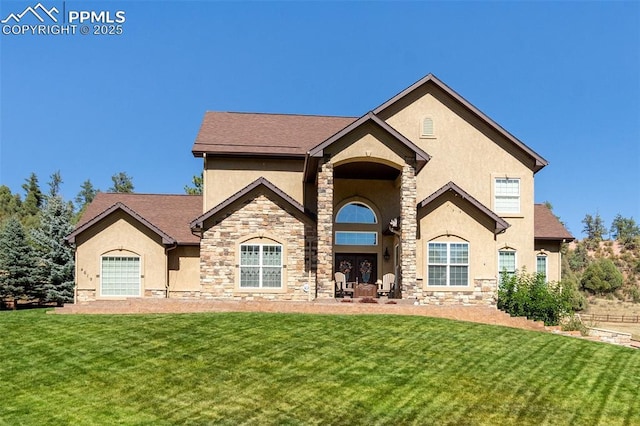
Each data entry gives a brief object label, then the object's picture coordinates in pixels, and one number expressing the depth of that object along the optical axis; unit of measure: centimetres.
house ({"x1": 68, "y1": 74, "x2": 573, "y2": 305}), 2044
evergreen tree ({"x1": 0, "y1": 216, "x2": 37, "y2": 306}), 3094
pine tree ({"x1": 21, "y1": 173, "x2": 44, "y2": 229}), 8206
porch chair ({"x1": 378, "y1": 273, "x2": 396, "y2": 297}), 2184
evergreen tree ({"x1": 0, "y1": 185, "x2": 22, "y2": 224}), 8112
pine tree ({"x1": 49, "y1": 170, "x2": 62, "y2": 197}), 9555
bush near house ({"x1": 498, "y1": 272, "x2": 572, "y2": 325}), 2003
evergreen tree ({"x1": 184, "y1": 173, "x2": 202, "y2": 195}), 4816
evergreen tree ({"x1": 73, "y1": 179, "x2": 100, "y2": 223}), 10612
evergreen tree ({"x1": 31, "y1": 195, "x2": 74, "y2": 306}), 2941
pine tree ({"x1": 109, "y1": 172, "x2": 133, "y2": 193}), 8950
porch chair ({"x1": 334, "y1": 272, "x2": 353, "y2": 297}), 2195
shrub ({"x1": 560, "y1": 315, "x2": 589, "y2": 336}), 1883
